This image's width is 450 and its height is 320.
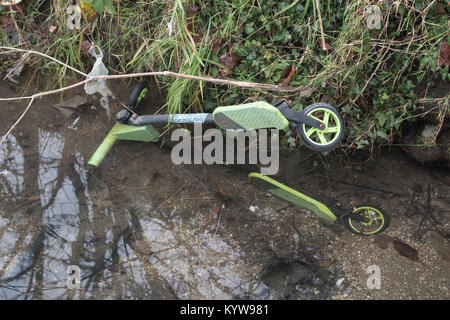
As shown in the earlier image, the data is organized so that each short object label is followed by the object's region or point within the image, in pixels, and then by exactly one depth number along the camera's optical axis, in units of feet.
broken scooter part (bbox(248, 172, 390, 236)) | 6.87
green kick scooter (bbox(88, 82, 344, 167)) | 5.79
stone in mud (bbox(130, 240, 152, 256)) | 6.49
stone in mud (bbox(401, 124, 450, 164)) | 7.20
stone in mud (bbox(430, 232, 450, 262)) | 6.53
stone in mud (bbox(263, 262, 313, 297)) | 6.12
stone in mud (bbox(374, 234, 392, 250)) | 6.63
